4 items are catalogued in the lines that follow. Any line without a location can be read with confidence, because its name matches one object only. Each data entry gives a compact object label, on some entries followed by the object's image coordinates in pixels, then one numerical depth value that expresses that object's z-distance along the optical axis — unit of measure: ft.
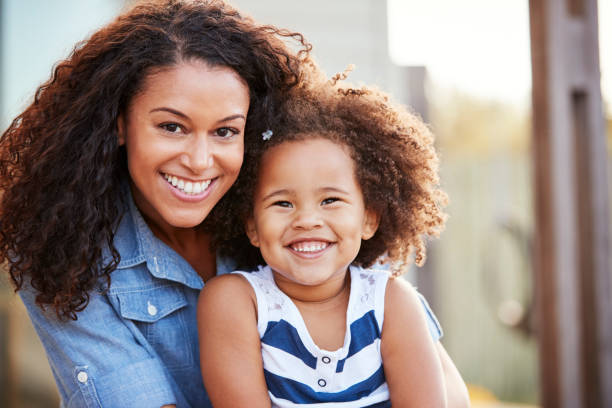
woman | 6.59
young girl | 6.73
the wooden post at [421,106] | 17.06
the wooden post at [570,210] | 12.30
